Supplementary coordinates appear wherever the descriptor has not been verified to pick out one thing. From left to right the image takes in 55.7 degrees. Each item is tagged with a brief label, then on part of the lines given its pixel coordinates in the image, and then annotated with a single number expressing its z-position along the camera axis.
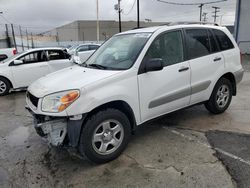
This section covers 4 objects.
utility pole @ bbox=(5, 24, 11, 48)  30.78
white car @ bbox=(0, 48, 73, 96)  8.07
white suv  3.14
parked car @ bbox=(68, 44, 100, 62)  15.26
